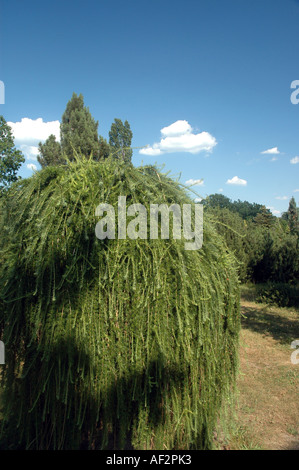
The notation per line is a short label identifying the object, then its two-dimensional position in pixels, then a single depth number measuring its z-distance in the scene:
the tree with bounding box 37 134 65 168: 20.30
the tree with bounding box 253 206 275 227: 54.42
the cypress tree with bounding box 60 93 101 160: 21.84
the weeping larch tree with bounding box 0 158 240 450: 2.49
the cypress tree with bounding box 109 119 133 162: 34.41
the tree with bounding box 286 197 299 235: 69.15
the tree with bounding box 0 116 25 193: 24.62
